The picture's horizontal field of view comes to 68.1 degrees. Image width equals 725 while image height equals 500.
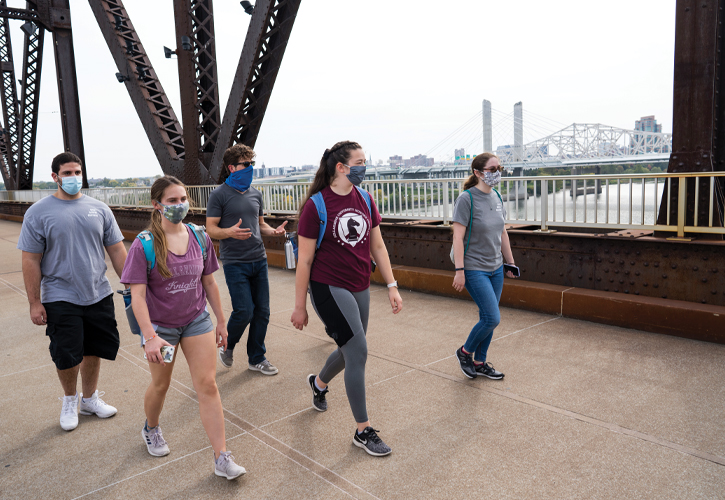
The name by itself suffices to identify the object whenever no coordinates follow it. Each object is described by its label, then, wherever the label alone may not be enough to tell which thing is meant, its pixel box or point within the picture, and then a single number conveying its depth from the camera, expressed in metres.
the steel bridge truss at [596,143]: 48.28
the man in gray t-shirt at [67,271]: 3.60
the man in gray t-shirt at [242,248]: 4.63
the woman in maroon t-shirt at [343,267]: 3.19
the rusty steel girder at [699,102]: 5.31
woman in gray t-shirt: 4.20
